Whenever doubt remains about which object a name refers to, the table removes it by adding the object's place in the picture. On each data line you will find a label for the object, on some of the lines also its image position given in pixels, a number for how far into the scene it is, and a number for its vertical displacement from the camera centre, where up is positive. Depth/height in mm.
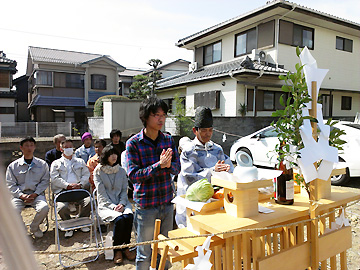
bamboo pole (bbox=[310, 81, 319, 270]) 2152 -911
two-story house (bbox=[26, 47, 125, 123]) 22859 +3698
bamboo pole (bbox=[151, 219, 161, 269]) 1825 -864
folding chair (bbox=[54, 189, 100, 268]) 3914 -1503
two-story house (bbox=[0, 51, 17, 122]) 21564 +2535
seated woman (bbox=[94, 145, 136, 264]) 3887 -1171
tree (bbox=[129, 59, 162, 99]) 19188 +3027
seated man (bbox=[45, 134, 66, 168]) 6055 -688
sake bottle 2227 -531
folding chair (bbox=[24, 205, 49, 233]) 4656 -1903
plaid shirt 2555 -444
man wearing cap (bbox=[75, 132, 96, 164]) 6551 -664
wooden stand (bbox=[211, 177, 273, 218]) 1835 -500
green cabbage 2160 -545
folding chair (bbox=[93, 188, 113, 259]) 4102 -1717
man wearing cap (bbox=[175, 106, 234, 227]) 2945 -365
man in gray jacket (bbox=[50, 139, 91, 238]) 4605 -1007
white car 6562 -639
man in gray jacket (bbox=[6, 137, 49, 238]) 4367 -1015
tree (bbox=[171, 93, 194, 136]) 10742 +33
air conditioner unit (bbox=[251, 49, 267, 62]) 12602 +3371
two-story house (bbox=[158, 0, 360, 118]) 12430 +3693
